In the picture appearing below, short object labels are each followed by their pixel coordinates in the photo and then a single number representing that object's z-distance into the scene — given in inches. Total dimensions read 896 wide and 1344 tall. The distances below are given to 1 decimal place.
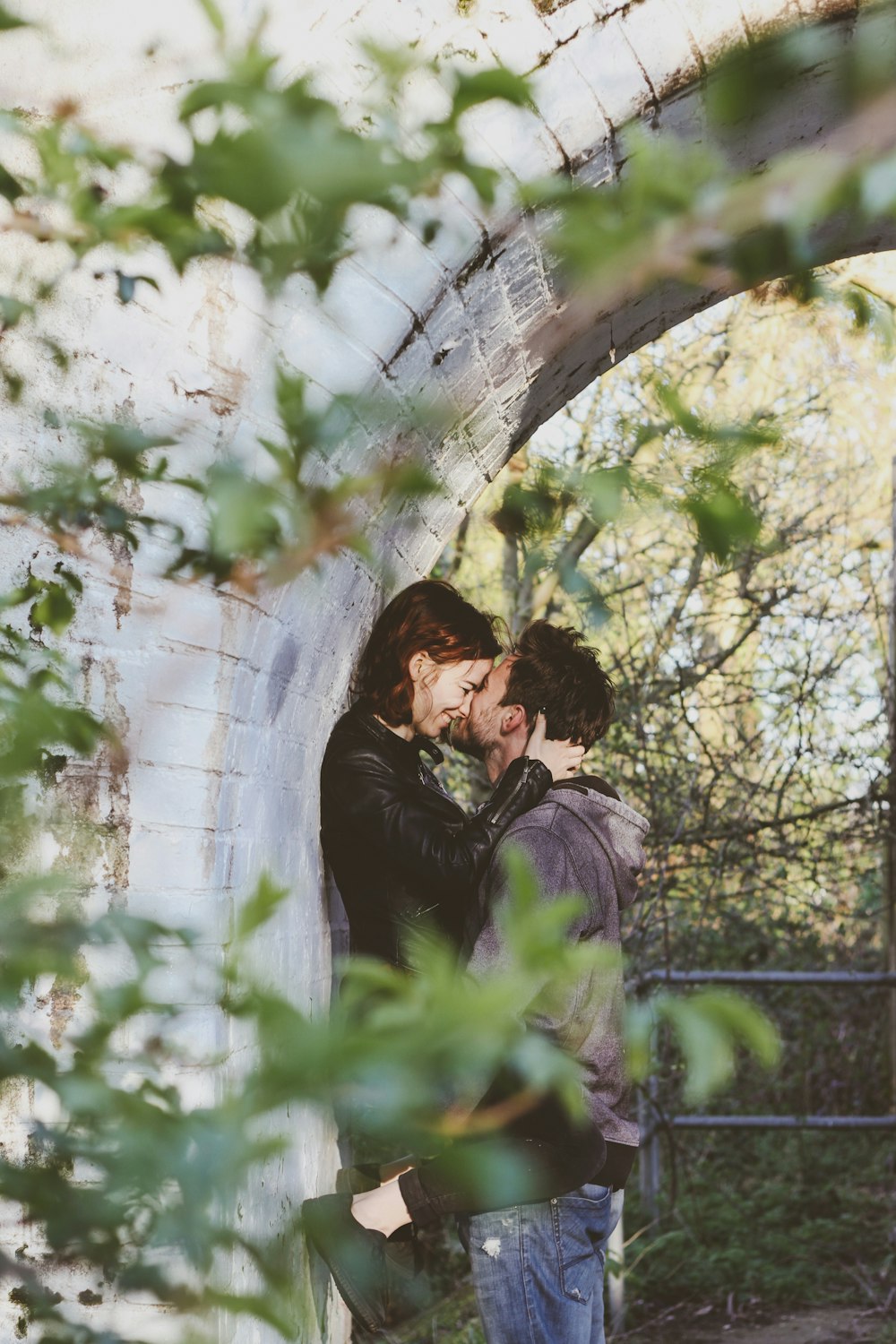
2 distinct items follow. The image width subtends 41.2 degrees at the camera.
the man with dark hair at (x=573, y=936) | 89.4
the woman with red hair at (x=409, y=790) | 90.0
